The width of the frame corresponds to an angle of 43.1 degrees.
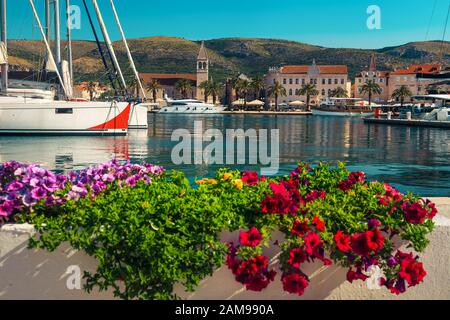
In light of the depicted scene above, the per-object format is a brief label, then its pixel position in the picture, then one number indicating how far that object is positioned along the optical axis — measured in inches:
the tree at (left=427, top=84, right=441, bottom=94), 4688.0
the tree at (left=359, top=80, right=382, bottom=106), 6481.3
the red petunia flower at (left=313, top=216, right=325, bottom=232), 172.4
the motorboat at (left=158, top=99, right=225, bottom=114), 6294.3
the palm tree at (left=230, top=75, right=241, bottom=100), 7583.7
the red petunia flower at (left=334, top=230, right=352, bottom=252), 168.6
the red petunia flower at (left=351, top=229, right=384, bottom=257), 169.4
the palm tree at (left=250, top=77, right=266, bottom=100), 7293.3
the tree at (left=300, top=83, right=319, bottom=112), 6884.4
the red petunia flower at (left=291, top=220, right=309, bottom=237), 171.9
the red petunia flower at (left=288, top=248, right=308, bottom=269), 168.4
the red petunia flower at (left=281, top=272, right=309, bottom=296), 168.6
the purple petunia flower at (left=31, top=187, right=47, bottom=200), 185.3
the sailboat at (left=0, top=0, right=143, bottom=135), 1822.1
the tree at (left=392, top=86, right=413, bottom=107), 6343.5
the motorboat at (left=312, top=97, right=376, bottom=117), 5515.8
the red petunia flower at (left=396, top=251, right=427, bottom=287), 171.5
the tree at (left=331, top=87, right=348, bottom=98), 7152.1
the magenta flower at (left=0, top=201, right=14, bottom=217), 181.3
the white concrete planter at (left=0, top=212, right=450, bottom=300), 176.2
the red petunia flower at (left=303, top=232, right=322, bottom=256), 167.6
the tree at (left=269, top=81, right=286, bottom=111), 7047.2
